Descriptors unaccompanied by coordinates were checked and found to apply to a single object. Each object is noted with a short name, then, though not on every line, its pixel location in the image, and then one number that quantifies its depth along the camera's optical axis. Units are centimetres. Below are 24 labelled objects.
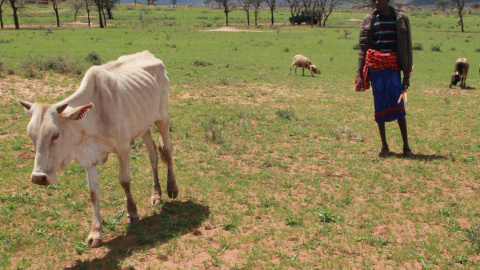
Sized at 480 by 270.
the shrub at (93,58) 1719
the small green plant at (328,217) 475
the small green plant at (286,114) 970
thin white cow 352
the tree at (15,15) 4062
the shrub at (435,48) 2500
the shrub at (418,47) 2580
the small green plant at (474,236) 401
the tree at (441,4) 7053
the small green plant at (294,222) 469
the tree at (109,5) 5732
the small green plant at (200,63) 1814
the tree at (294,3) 6924
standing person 648
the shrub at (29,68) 1239
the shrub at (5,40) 2689
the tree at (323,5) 5903
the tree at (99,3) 4798
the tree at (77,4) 5932
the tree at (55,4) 4734
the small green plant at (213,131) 791
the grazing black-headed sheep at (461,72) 1336
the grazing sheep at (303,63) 1702
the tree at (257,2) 6235
